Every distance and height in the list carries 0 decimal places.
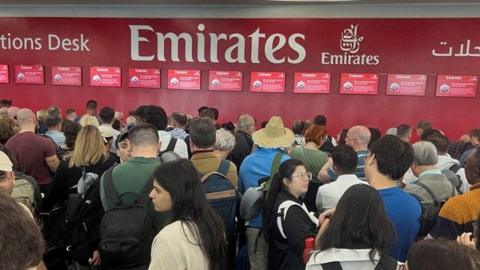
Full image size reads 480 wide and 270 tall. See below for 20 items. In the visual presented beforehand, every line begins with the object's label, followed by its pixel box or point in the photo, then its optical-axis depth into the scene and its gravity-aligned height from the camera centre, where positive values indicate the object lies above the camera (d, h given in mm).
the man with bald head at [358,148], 3314 -458
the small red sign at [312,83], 7715 +221
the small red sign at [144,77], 8219 +210
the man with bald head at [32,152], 3529 -603
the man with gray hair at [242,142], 4484 -576
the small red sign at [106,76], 8352 +205
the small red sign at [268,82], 7867 +210
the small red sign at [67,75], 8484 +202
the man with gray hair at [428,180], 2721 -569
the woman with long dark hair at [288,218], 2311 -738
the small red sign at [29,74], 8586 +197
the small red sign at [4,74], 8672 +179
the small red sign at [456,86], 7195 +255
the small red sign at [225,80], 8023 +214
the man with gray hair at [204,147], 2846 -412
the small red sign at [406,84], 7371 +247
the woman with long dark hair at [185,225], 1727 -611
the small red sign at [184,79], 8109 +205
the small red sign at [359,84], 7547 +233
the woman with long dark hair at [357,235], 1615 -565
